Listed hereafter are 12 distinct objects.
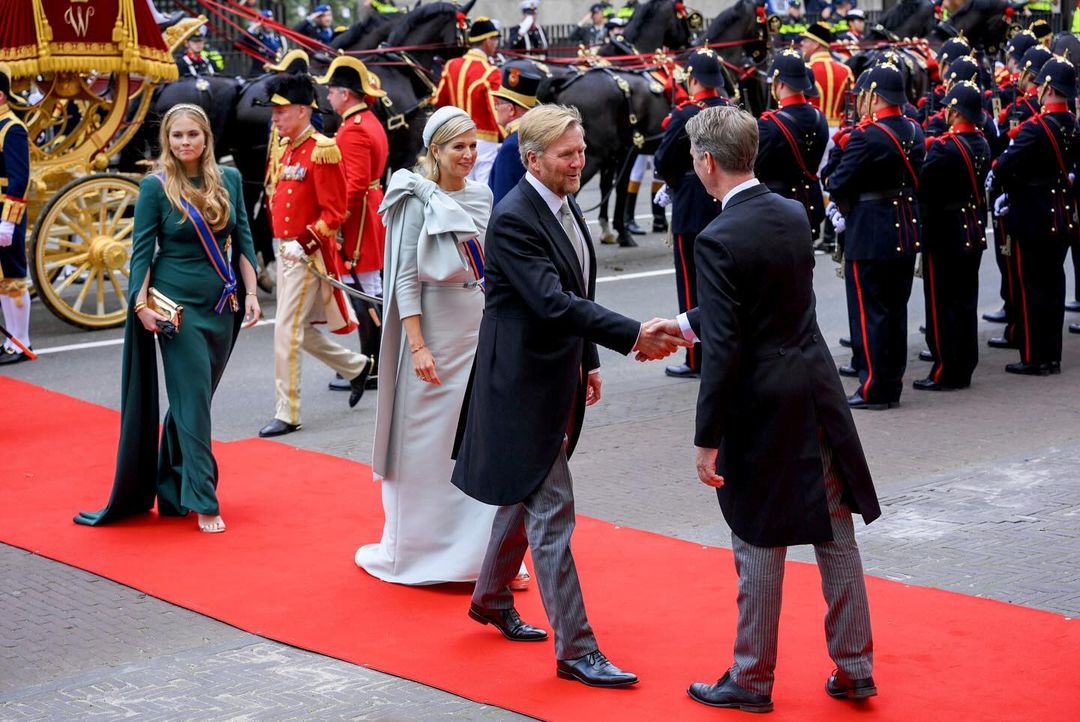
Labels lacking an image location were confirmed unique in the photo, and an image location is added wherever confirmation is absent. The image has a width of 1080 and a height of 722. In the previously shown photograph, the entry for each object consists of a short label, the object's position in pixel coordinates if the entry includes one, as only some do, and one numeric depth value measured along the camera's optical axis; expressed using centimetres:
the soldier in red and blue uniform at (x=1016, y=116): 1016
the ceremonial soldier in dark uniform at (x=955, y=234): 935
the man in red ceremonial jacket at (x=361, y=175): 960
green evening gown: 688
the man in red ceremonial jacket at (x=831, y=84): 1539
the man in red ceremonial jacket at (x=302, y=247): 879
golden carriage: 1111
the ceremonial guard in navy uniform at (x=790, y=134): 992
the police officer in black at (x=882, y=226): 895
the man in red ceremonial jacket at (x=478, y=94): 1352
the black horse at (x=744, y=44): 1612
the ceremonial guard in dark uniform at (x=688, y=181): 1004
